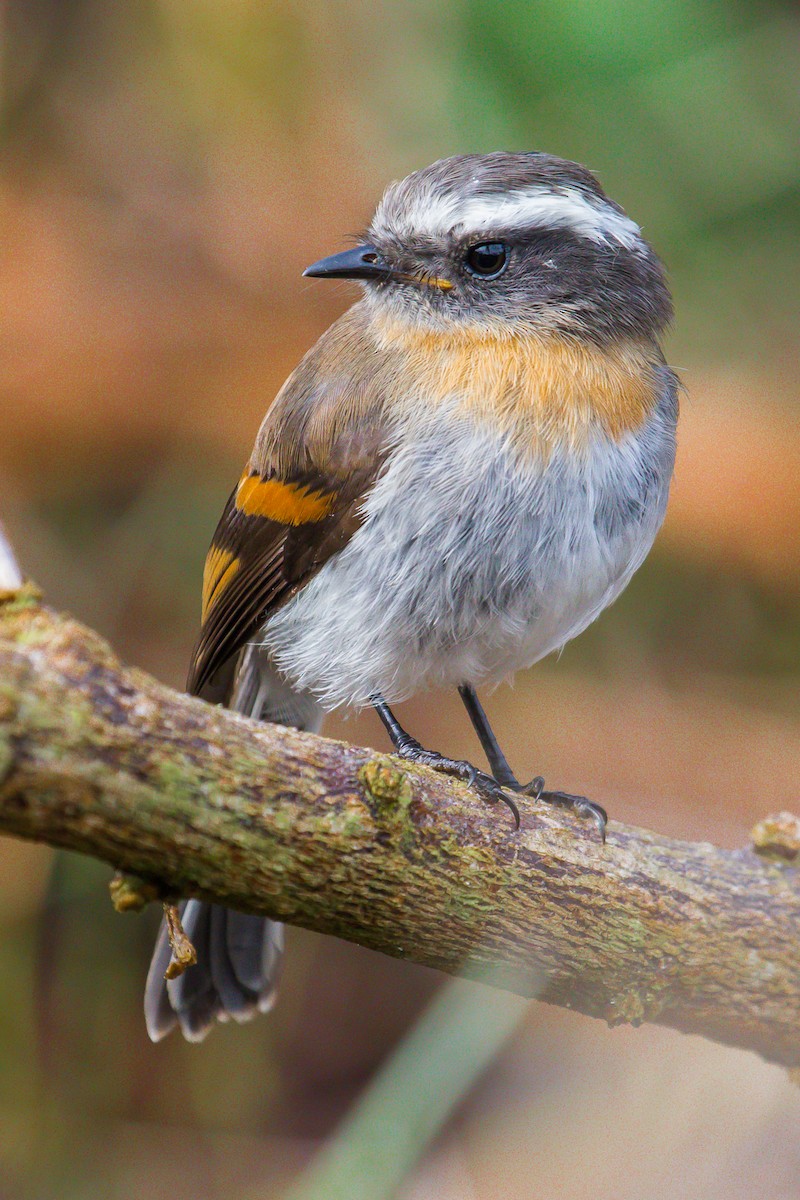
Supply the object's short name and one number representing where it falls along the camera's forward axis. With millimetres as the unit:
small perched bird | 2335
